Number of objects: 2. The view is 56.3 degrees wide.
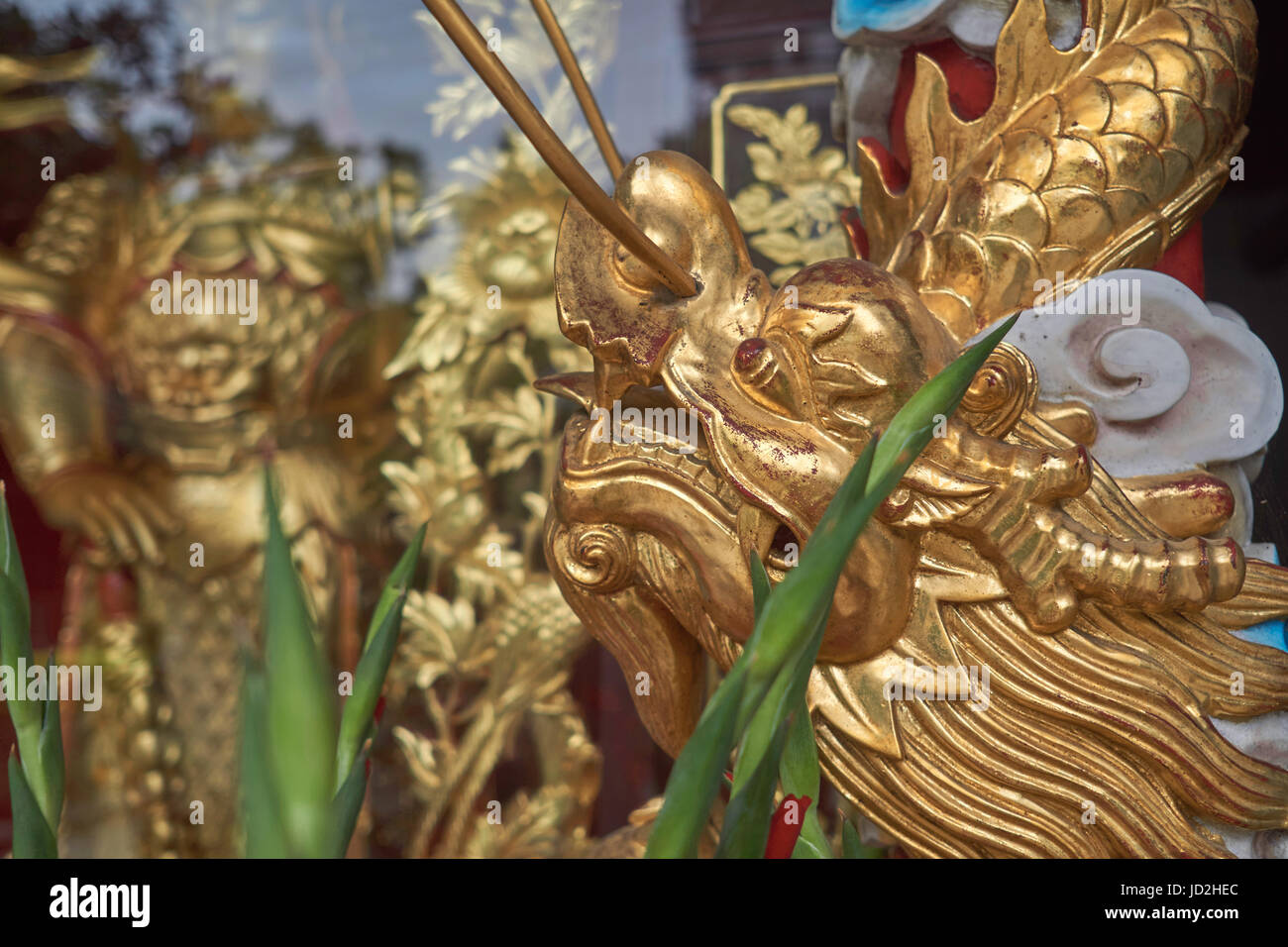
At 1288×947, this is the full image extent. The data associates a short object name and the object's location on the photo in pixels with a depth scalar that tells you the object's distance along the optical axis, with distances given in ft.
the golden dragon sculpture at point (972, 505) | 2.12
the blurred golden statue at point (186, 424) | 4.01
